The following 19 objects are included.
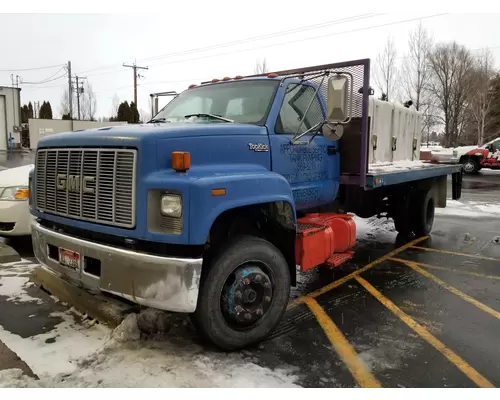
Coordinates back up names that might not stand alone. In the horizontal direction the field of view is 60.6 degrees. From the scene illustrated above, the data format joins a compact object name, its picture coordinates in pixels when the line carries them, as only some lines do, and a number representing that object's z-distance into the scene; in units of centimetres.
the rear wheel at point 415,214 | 785
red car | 2322
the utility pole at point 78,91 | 5623
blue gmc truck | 308
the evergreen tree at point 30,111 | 6025
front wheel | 329
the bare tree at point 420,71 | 3003
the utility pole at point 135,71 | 4001
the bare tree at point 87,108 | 6444
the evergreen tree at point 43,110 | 5262
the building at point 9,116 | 3650
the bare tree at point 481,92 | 3859
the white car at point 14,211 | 607
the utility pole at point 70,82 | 5147
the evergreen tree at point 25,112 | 5722
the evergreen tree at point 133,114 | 4297
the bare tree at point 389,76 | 2508
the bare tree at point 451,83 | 3669
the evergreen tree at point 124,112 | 4550
